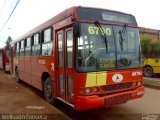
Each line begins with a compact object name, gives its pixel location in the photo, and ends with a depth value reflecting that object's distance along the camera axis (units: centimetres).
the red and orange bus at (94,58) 362
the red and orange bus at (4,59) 1387
